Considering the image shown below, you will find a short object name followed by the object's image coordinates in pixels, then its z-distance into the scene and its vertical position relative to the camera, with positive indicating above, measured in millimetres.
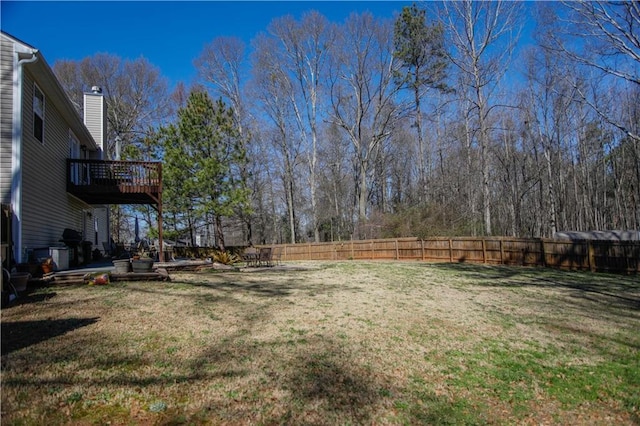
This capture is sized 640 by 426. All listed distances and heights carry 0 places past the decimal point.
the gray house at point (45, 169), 8172 +2125
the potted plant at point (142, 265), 9156 -555
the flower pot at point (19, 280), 6781 -603
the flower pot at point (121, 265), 8715 -529
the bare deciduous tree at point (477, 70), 22438 +9345
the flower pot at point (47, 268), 8398 -494
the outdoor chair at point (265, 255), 14566 -710
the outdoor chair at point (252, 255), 14984 -709
